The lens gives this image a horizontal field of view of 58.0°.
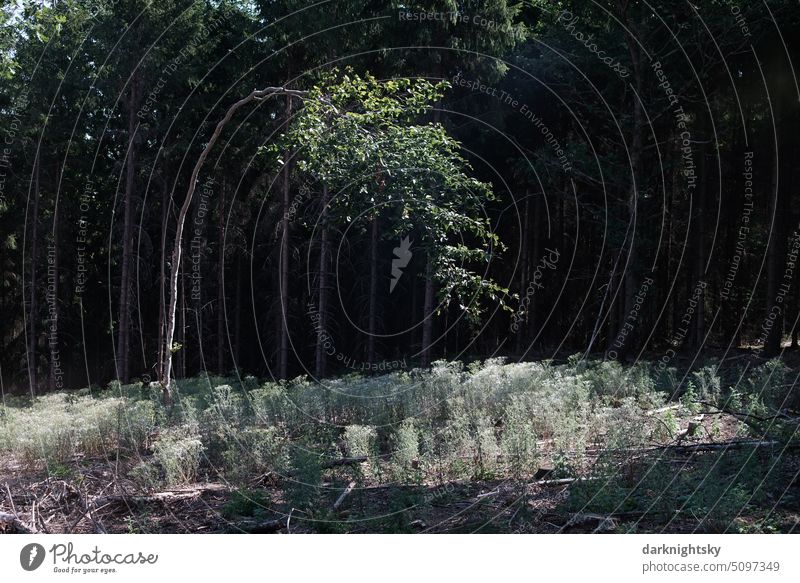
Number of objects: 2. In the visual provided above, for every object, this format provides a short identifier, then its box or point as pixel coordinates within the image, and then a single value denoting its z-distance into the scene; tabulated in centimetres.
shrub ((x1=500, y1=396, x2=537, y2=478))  774
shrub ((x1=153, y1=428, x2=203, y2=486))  831
